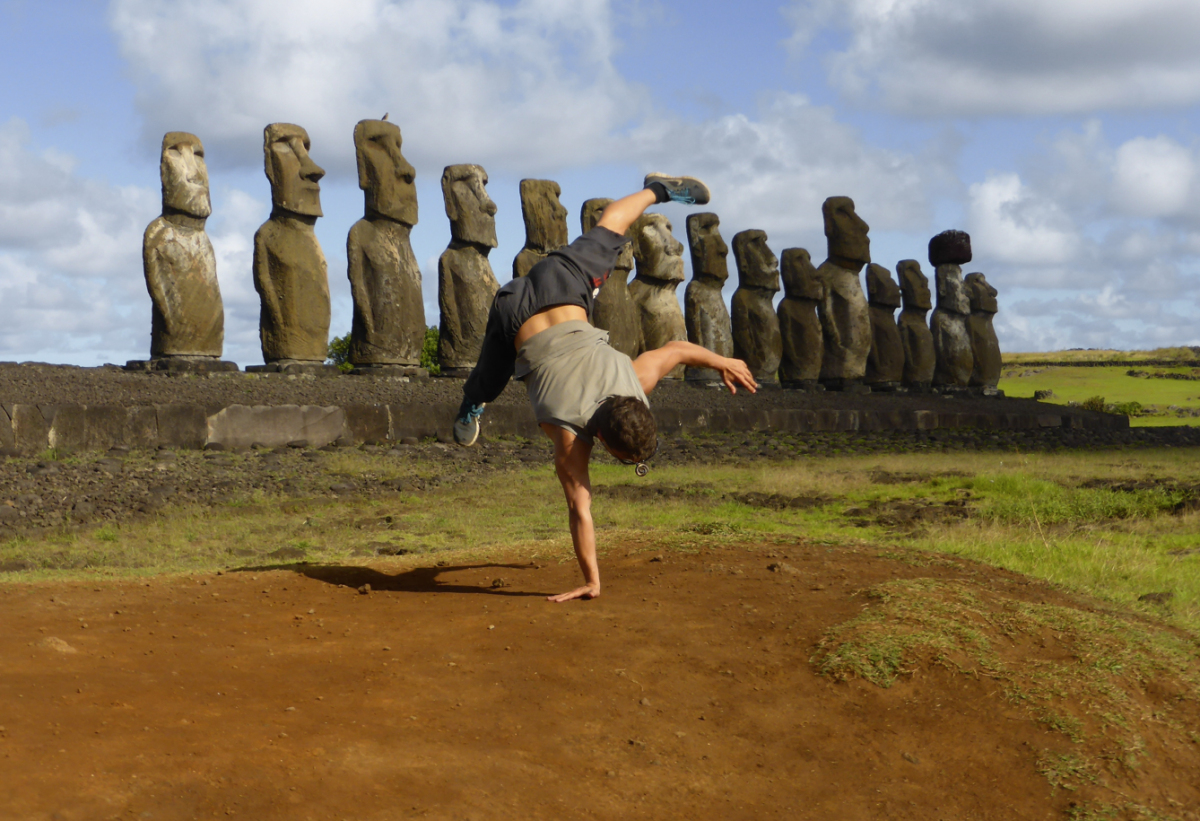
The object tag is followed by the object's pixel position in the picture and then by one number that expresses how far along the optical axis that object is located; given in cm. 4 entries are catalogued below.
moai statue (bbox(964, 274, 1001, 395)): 2558
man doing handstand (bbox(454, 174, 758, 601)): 448
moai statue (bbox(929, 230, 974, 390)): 2520
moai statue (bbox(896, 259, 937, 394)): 2439
